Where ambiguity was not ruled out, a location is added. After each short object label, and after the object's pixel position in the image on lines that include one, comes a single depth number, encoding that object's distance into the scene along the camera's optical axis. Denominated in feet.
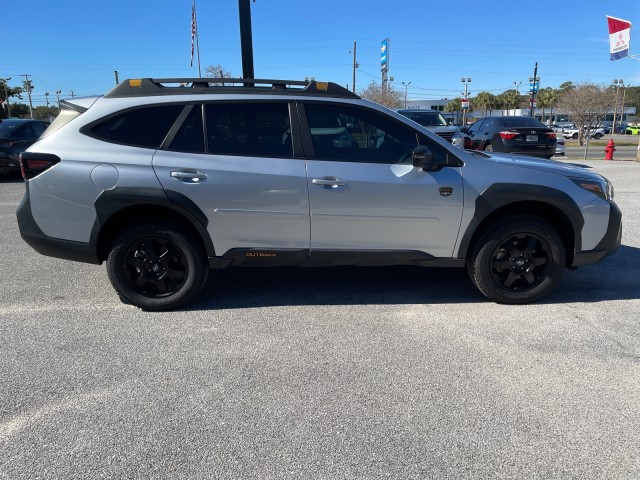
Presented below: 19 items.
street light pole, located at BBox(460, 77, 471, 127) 185.88
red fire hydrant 62.57
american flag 76.18
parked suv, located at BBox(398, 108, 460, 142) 49.76
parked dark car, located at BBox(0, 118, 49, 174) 38.37
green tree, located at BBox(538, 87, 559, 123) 264.87
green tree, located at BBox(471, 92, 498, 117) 306.14
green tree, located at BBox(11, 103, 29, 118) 259.80
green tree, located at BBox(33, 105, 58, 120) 298.56
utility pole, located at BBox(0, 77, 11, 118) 247.54
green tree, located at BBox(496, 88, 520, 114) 308.60
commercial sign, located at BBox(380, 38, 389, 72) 122.54
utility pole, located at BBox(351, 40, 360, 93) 172.65
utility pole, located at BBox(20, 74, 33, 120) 277.03
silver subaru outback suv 12.76
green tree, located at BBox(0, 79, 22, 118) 199.44
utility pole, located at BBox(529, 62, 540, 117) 156.46
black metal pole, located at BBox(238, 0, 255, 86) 28.84
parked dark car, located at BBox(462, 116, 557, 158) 44.42
